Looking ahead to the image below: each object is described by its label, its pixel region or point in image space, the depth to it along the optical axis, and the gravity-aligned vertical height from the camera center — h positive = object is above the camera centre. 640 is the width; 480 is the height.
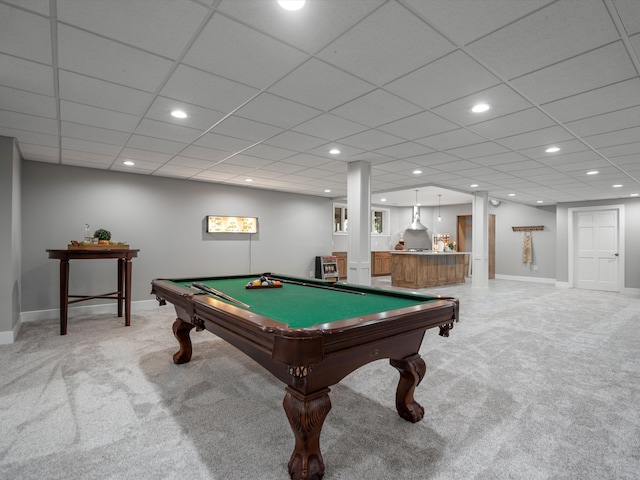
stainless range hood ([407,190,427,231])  9.45 +0.47
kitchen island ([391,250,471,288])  8.17 -0.70
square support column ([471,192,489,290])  7.41 +0.02
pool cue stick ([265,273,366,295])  2.88 -0.43
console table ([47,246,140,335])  4.01 -0.31
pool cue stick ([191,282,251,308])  2.26 -0.42
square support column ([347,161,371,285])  4.67 +0.30
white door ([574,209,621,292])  8.20 -0.21
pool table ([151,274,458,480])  1.49 -0.48
